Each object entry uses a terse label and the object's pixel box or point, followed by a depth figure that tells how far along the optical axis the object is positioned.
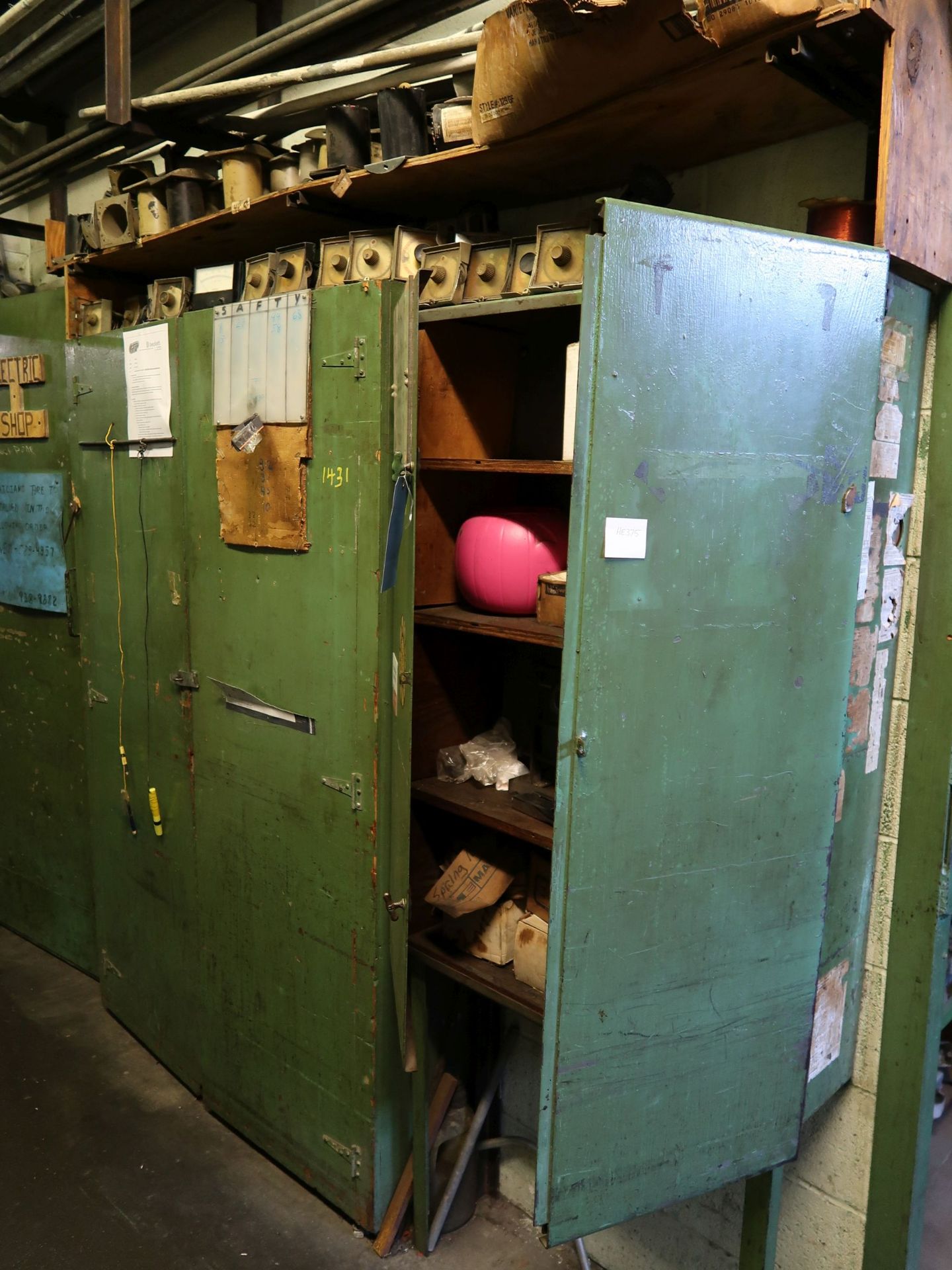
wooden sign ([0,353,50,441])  3.12
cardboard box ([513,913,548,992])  1.88
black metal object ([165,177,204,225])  2.51
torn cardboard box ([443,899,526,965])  1.99
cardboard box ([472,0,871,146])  1.43
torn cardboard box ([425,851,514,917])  1.95
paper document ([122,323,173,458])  2.41
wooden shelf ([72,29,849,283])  1.63
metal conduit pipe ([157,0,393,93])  2.49
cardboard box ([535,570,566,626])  1.75
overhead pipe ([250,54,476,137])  2.12
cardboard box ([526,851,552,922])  2.01
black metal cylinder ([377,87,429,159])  2.01
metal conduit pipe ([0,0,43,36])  2.95
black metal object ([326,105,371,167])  2.10
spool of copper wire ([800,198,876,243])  1.59
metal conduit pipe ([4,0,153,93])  3.13
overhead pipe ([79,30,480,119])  2.10
